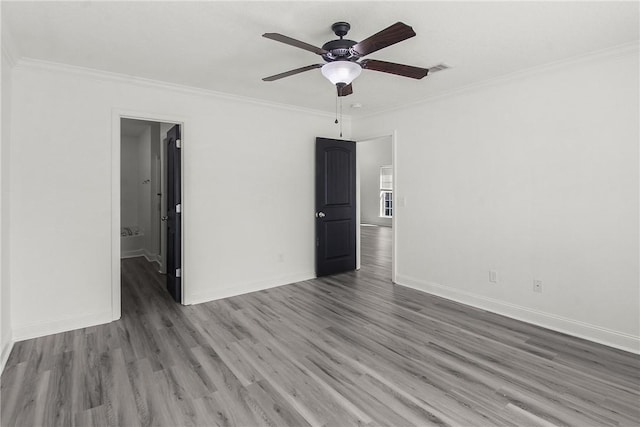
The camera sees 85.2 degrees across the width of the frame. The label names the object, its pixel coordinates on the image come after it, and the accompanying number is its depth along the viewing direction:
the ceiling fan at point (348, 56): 2.09
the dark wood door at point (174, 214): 4.07
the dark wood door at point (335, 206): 5.17
